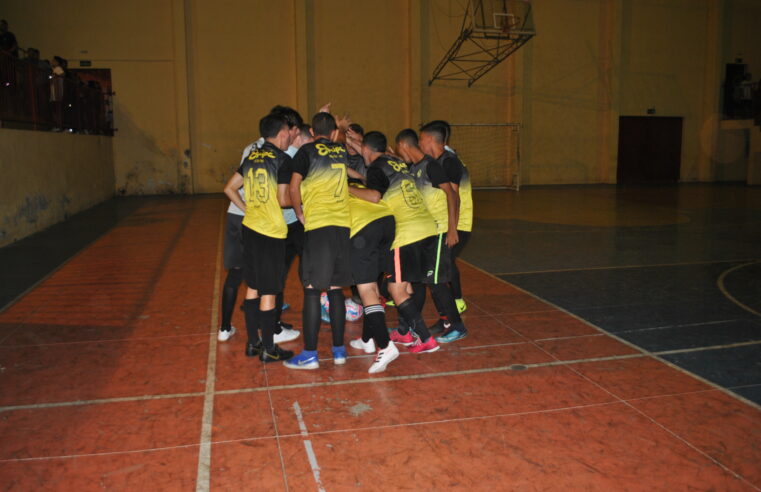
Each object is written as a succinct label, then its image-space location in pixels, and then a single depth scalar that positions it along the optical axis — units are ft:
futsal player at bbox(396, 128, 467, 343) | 15.84
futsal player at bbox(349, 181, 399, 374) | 14.33
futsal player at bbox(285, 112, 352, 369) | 13.66
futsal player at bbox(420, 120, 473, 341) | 16.24
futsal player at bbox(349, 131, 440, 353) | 15.10
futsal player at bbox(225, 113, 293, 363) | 13.87
